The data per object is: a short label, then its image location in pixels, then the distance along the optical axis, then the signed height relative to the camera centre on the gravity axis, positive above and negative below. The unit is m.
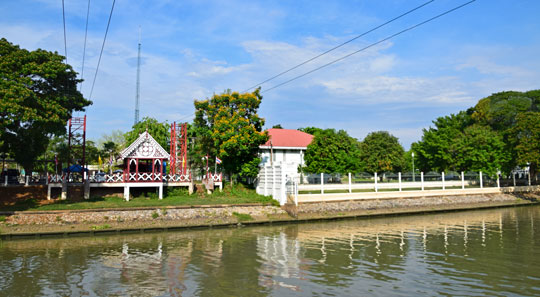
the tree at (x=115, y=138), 80.86 +7.14
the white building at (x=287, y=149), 55.29 +3.24
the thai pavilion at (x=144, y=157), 31.22 +1.15
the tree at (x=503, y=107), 55.41 +9.81
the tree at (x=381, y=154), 54.41 +2.47
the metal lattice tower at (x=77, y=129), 30.48 +3.50
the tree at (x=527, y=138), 43.16 +3.81
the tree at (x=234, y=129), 34.53 +4.02
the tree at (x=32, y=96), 24.52 +5.54
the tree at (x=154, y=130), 55.06 +6.04
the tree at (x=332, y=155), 43.00 +1.79
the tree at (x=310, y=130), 77.31 +8.54
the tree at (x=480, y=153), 45.22 +2.14
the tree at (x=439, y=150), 46.97 +2.57
